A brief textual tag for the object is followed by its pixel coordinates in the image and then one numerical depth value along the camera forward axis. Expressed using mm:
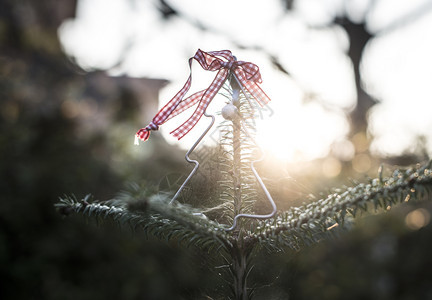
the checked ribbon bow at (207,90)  483
